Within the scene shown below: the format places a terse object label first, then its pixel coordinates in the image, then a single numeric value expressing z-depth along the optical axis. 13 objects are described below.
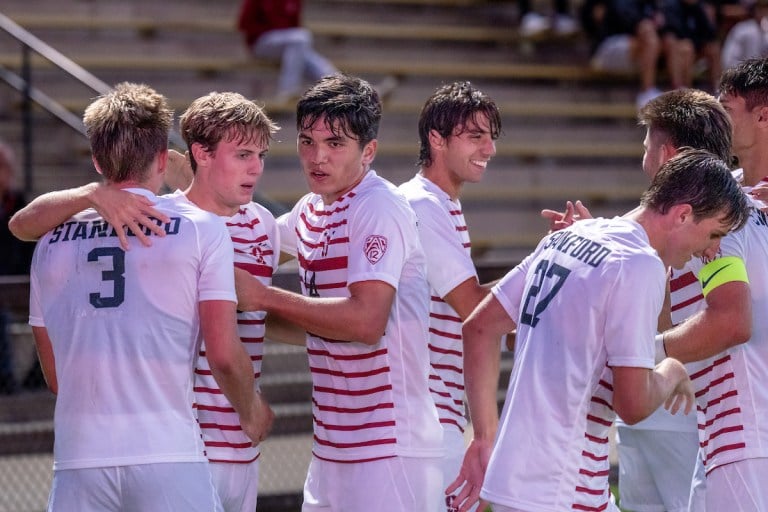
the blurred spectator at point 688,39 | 24.41
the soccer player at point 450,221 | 8.85
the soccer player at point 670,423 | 8.34
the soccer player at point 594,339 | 6.55
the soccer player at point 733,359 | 7.45
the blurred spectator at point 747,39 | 24.72
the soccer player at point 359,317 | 7.74
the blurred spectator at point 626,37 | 24.16
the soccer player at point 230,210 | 7.87
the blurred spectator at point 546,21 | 25.08
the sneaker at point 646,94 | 24.25
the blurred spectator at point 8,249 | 13.96
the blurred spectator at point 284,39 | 21.37
